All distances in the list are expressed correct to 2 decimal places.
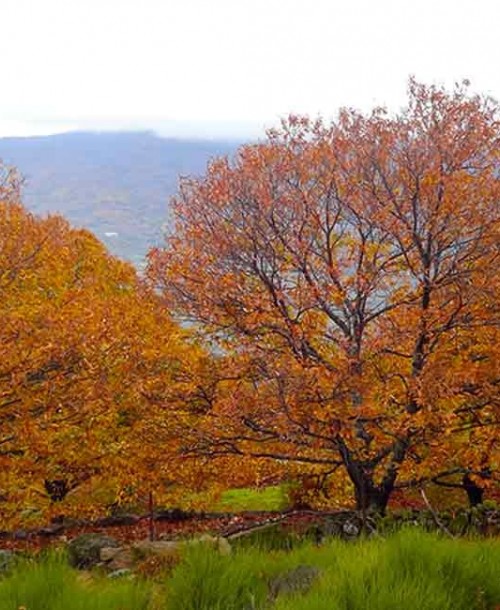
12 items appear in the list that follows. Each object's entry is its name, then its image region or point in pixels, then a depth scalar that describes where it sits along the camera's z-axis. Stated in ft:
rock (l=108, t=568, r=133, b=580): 28.28
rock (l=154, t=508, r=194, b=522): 92.43
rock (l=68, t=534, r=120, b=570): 38.70
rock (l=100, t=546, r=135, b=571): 34.73
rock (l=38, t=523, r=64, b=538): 84.23
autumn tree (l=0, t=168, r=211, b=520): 45.28
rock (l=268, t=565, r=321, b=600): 20.63
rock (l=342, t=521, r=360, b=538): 46.16
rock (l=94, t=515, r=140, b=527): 90.15
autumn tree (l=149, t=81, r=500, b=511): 44.01
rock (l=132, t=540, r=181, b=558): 33.24
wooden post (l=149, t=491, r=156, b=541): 59.74
